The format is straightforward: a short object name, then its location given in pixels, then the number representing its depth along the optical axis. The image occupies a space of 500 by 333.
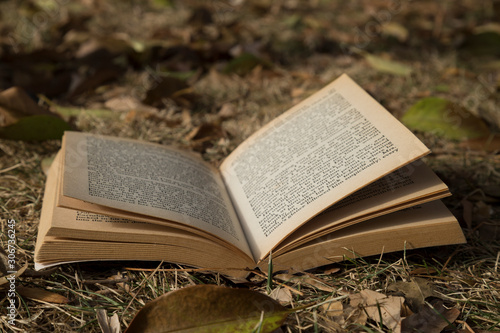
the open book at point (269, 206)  0.40
